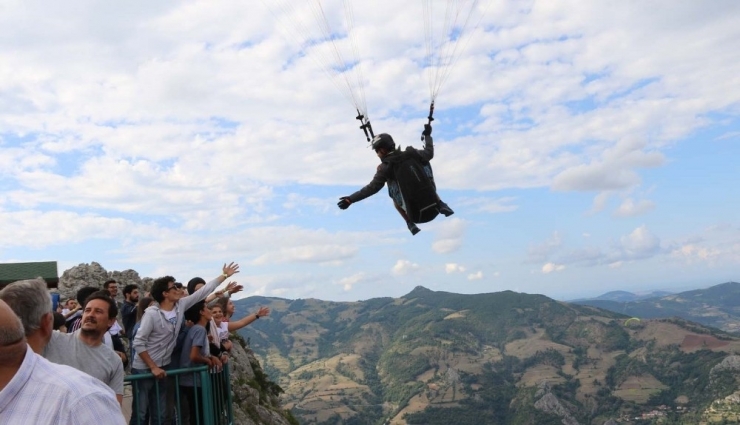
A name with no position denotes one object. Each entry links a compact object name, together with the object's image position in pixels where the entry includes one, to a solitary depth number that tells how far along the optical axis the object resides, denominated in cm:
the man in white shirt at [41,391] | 241
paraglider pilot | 1274
